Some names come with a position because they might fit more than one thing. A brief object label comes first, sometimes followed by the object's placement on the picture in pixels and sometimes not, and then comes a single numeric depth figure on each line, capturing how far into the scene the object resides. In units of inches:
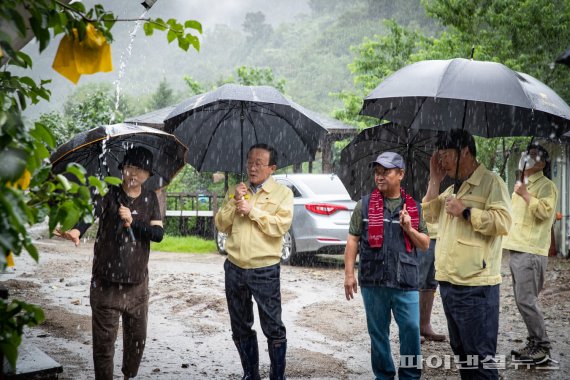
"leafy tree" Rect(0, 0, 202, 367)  57.7
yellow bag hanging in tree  75.7
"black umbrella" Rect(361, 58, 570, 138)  162.4
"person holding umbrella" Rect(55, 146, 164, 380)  174.4
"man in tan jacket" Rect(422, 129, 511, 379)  164.2
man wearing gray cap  172.1
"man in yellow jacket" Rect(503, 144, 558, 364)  219.6
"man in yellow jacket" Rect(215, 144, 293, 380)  183.9
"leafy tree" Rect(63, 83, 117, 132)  912.9
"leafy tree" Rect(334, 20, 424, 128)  797.9
